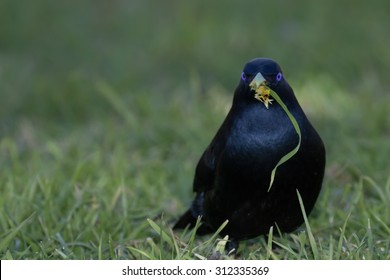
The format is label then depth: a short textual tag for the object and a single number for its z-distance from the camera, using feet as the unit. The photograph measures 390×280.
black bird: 19.93
